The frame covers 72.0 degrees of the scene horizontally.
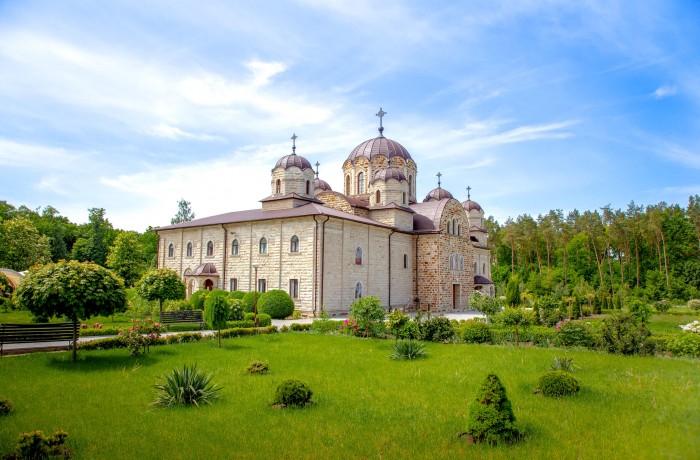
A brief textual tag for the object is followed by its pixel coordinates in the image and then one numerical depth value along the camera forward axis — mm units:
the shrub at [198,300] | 26891
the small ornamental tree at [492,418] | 6348
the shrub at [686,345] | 13297
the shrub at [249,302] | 25625
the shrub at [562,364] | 10633
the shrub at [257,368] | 10930
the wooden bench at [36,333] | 12695
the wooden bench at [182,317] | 19734
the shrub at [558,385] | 8695
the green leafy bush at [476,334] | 16531
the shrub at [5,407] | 7469
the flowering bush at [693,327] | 14668
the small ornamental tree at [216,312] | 14961
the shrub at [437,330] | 16797
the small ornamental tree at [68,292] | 11469
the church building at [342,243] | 27266
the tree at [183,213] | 64625
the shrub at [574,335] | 14766
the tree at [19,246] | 44594
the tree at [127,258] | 49000
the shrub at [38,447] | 5641
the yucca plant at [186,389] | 8312
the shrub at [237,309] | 19312
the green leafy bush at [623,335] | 13357
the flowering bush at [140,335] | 12930
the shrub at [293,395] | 8156
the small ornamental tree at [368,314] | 17656
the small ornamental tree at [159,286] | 21000
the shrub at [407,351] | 12938
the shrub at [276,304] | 24891
